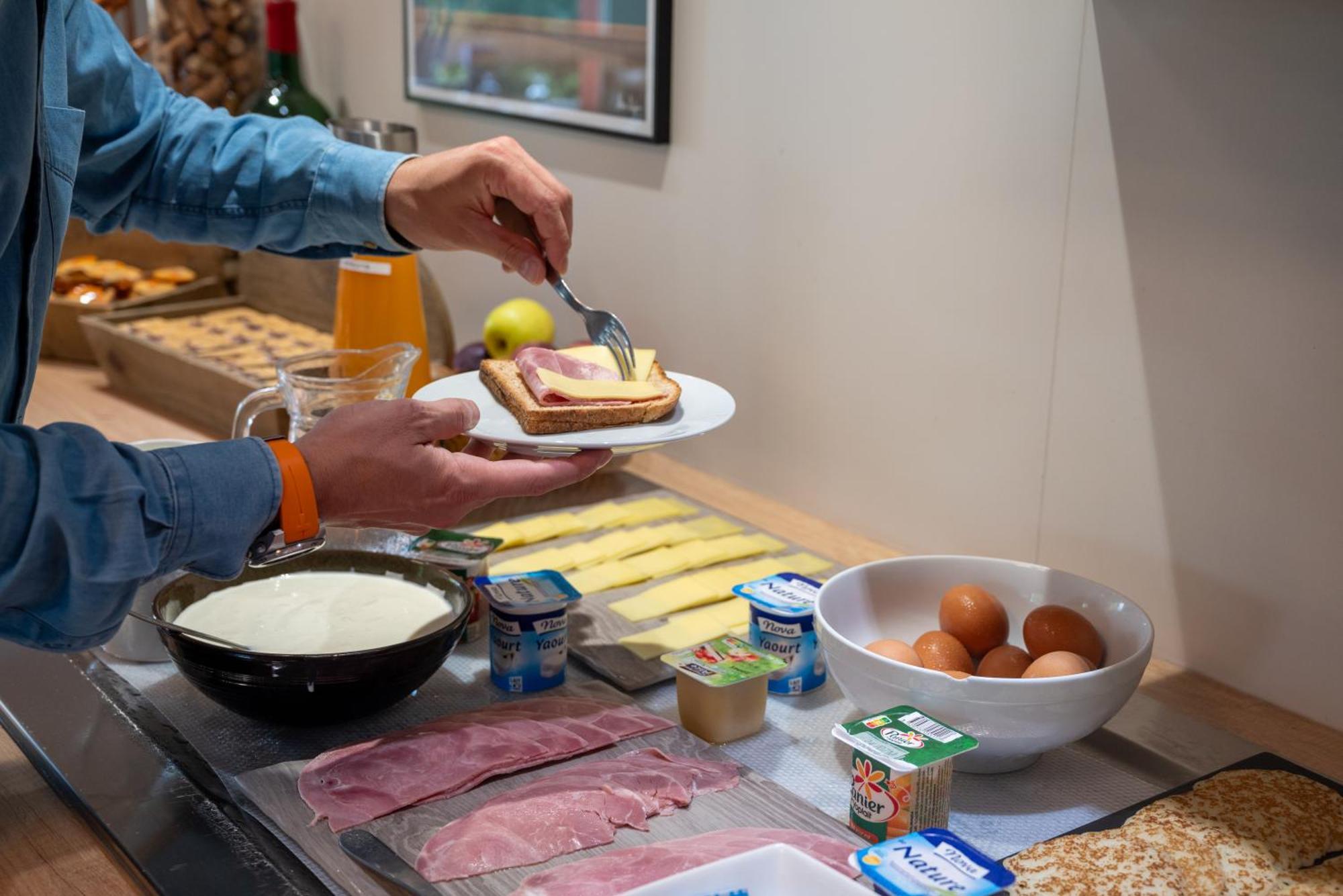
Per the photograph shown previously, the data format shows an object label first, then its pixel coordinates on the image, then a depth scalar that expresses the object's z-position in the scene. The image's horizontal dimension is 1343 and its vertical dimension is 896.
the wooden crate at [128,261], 2.10
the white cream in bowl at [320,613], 1.03
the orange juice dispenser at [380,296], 1.52
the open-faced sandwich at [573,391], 1.08
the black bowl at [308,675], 0.95
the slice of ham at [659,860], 0.80
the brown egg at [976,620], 1.05
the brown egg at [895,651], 0.99
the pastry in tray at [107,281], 2.13
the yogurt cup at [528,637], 1.09
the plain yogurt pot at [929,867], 0.75
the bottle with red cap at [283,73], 2.13
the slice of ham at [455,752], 0.91
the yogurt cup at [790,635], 1.10
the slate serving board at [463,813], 0.84
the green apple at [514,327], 1.76
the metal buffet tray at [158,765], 0.86
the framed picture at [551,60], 1.64
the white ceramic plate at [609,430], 1.02
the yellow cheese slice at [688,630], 1.18
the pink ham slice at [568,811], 0.85
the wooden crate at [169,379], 1.73
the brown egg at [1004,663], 1.00
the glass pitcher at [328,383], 1.17
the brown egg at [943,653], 1.00
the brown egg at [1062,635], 1.01
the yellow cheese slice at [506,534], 1.40
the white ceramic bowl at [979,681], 0.91
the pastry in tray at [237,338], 1.82
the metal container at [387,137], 1.52
